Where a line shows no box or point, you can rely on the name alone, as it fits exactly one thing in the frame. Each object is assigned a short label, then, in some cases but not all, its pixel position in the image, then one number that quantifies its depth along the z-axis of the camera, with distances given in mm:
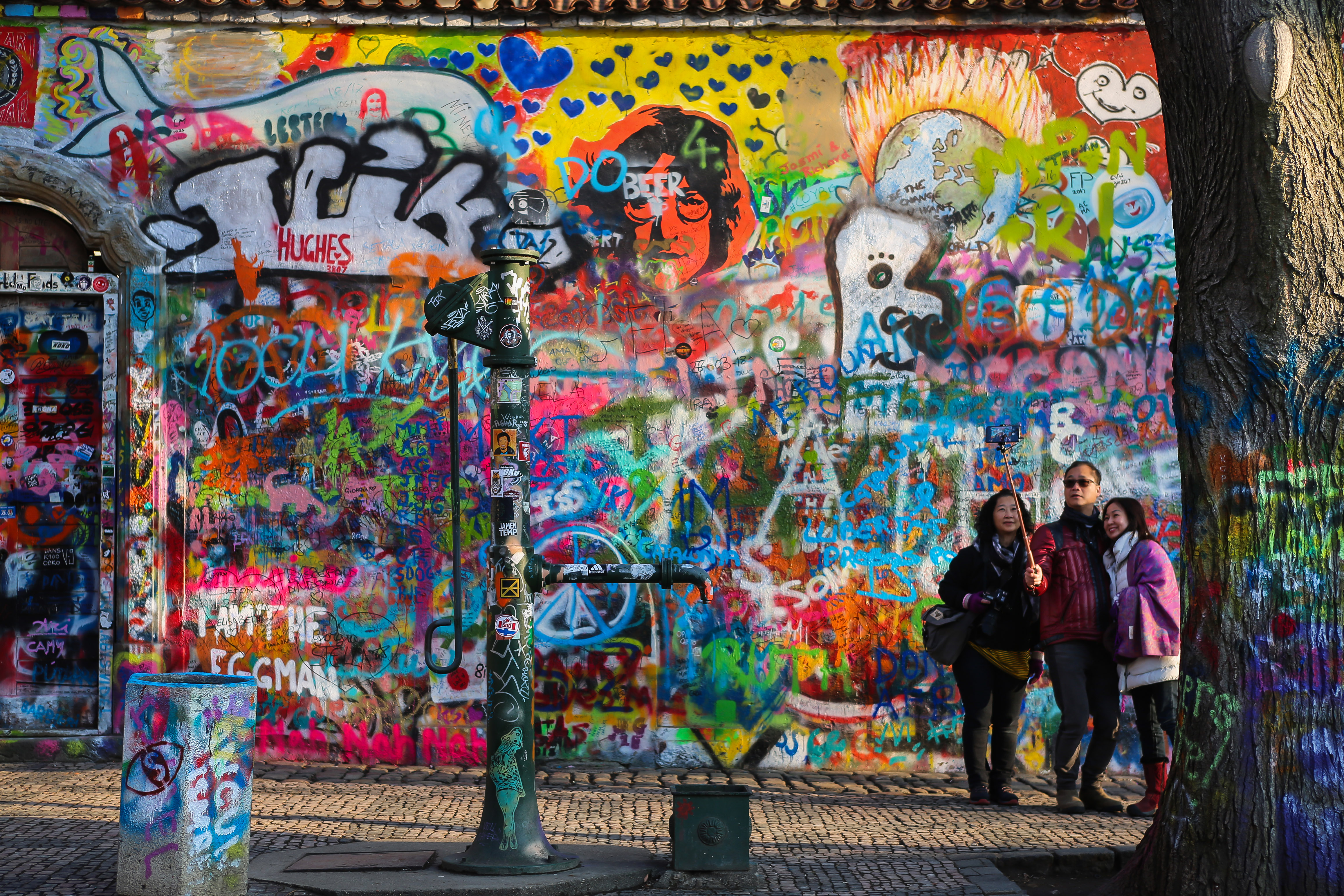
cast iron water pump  5688
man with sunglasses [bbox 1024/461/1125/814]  7227
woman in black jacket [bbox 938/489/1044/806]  7422
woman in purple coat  7047
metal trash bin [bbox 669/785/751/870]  5648
